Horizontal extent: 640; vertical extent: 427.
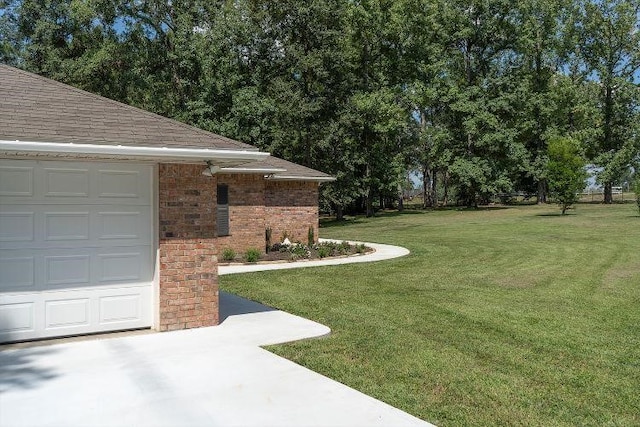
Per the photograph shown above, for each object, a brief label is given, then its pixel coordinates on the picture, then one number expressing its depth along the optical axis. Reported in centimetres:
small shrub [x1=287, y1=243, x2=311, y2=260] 1682
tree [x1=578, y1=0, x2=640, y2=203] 4647
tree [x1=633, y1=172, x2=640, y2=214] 2822
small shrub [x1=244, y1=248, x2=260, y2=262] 1584
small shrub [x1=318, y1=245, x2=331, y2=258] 1712
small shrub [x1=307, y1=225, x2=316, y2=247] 1941
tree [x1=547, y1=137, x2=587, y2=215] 3167
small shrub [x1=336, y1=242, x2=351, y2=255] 1800
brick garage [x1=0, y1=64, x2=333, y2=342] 696
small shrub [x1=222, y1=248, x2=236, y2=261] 1602
